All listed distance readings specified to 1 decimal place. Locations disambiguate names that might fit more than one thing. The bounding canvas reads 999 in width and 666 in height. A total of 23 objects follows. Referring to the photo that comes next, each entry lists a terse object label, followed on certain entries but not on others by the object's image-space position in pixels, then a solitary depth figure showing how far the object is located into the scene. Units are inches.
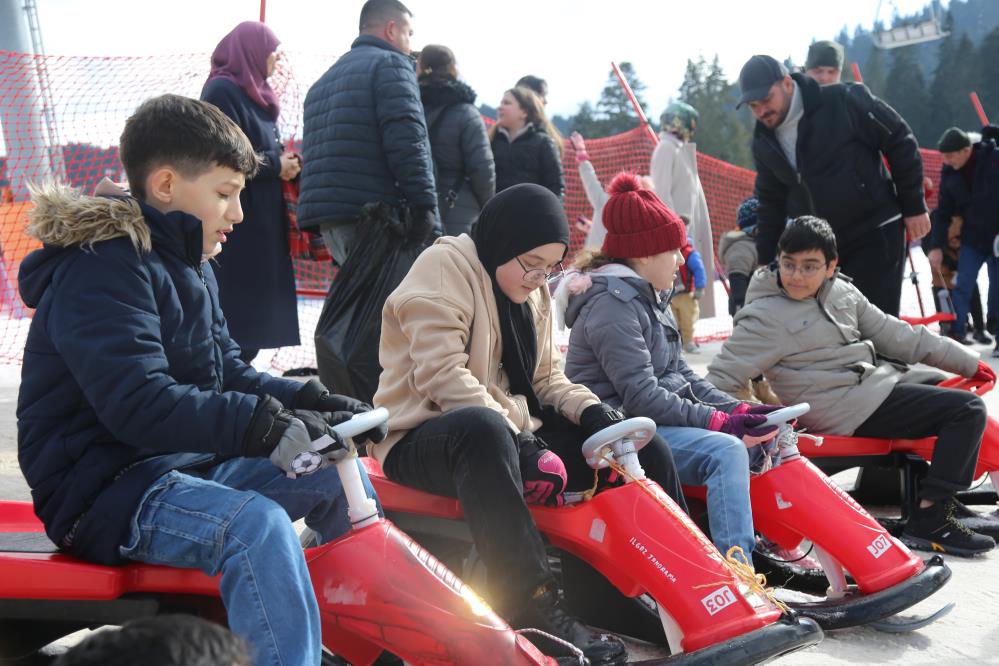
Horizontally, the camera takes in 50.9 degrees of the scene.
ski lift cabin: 1270.9
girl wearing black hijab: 93.8
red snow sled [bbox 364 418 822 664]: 91.2
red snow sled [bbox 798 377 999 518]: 142.0
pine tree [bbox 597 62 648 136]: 1673.2
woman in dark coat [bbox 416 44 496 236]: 195.8
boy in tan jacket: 138.7
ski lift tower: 289.0
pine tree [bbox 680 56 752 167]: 1803.6
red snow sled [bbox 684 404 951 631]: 107.4
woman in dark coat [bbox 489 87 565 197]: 233.9
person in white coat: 292.2
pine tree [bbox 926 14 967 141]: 1560.0
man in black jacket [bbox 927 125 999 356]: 312.7
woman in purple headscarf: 173.2
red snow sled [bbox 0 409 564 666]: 78.5
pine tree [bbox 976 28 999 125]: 1572.3
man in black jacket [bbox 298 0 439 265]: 167.5
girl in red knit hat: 114.4
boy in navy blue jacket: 74.4
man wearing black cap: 181.8
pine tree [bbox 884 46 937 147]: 1589.6
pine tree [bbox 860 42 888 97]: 1999.3
